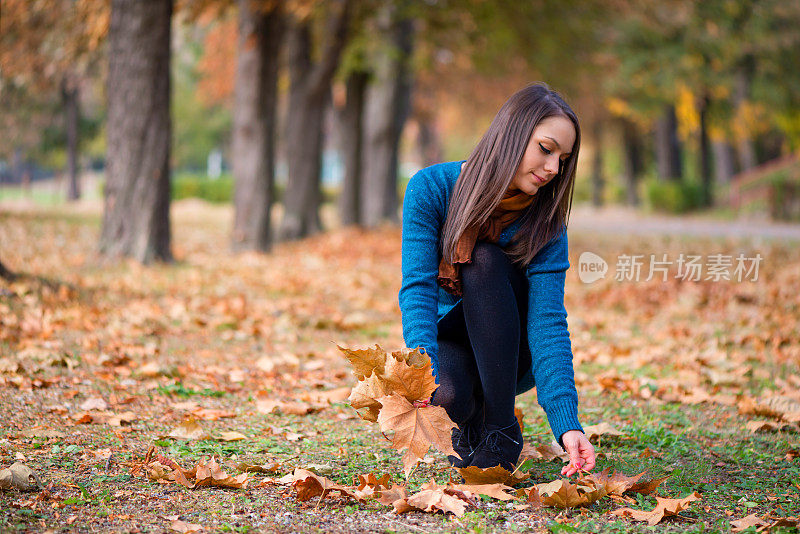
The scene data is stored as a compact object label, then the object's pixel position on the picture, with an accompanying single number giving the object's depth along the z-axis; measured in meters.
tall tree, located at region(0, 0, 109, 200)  9.01
